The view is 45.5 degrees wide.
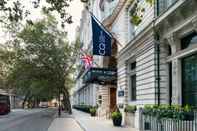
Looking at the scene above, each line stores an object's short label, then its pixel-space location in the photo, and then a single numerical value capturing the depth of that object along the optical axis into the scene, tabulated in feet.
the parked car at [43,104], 289.63
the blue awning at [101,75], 62.13
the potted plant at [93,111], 83.34
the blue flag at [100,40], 50.69
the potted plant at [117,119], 50.37
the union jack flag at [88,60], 73.41
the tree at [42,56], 96.35
